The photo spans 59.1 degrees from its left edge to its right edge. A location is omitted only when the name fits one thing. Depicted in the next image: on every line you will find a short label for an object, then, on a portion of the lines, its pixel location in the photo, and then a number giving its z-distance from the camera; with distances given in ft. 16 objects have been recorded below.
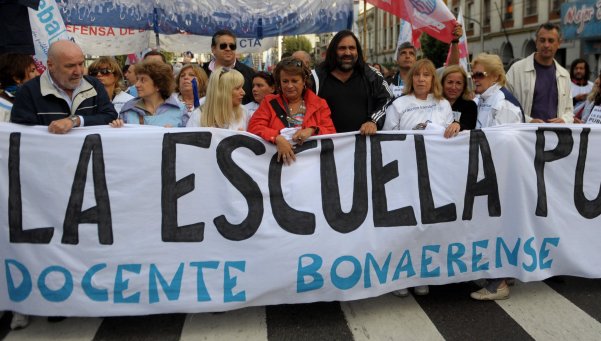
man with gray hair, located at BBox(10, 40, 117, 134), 12.01
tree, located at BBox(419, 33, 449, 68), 156.87
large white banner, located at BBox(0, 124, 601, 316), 11.46
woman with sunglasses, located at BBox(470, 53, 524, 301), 14.51
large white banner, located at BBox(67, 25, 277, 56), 24.14
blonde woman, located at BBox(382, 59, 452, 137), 14.34
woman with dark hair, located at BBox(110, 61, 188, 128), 14.60
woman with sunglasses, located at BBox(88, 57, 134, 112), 17.72
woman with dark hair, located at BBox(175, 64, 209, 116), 17.11
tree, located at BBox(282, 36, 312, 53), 186.62
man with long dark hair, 14.35
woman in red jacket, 12.84
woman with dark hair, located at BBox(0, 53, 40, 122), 13.39
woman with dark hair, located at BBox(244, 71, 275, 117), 16.66
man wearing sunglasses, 18.15
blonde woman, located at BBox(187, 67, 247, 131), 13.21
